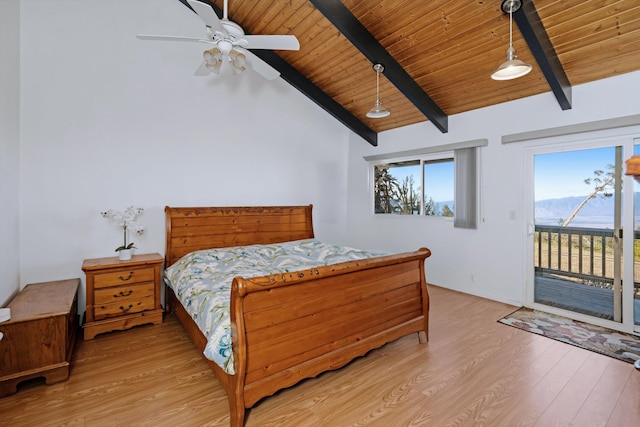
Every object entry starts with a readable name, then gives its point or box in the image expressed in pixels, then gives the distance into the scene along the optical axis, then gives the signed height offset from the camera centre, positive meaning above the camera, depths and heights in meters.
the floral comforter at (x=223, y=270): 1.87 -0.60
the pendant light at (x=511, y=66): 2.33 +1.13
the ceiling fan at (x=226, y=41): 2.14 +1.34
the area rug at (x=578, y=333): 2.71 -1.23
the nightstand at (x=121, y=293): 2.91 -0.83
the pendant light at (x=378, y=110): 3.43 +1.15
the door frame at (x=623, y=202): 3.10 +0.11
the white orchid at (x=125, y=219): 3.26 -0.09
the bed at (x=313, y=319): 1.80 -0.79
